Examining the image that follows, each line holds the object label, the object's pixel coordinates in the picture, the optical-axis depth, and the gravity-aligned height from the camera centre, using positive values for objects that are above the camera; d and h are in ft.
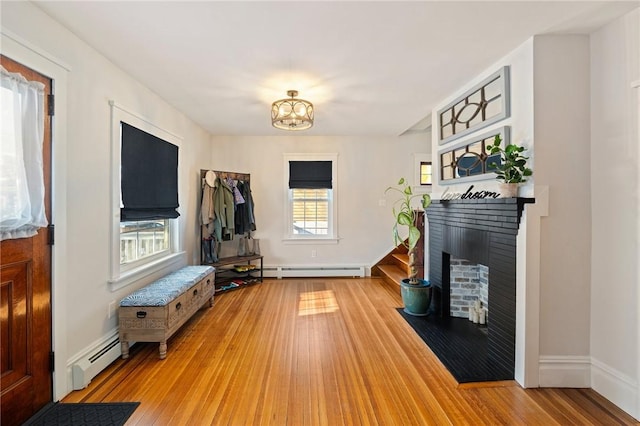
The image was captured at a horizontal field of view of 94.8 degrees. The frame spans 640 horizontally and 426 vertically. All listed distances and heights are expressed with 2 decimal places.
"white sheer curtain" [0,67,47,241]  5.06 +1.00
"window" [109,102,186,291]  8.13 +0.42
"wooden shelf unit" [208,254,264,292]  14.38 -3.09
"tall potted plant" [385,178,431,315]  10.76 -2.70
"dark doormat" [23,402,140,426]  5.61 -4.00
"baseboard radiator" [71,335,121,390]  6.62 -3.62
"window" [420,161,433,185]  16.93 +2.35
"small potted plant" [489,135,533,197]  6.71 +1.04
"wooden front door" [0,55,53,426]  5.20 -2.00
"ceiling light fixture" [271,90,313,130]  9.02 +3.12
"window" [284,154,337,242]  16.62 +0.92
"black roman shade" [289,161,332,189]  16.62 +2.20
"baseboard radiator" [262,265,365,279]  16.61 -3.28
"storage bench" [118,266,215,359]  7.88 -2.78
